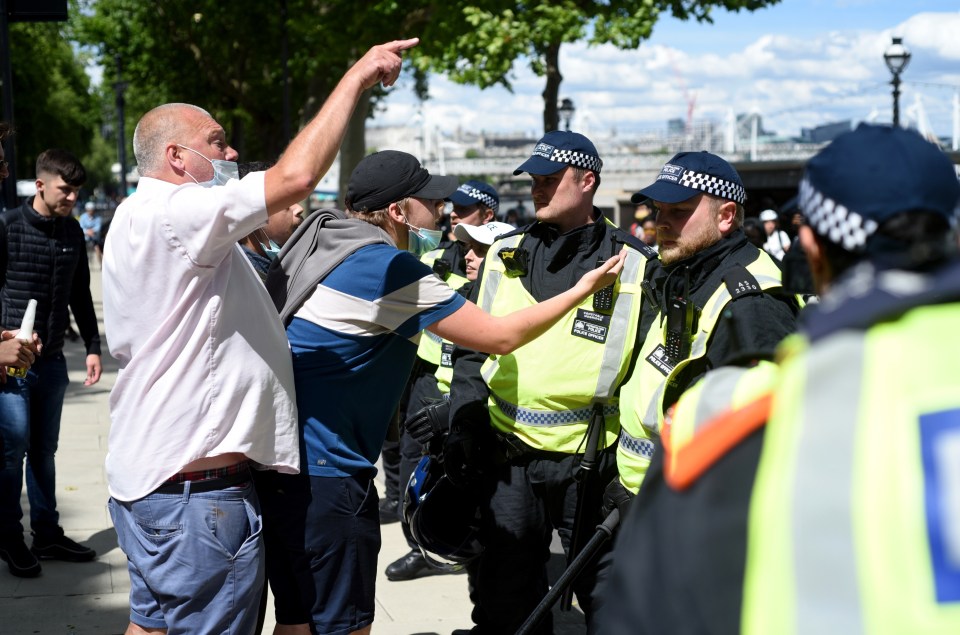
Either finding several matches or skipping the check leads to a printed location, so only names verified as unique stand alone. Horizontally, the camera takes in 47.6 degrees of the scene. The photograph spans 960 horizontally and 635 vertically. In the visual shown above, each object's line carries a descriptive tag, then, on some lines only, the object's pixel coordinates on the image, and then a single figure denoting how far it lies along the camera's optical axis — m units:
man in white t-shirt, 2.77
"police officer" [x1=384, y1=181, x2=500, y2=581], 5.85
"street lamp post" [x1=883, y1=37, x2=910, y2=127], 19.52
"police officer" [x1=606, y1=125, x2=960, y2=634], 1.09
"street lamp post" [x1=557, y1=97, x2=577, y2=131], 24.98
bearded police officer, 3.22
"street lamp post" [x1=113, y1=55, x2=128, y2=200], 32.04
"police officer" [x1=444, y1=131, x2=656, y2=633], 3.97
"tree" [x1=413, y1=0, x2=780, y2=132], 16.72
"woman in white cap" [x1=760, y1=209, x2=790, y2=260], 14.84
